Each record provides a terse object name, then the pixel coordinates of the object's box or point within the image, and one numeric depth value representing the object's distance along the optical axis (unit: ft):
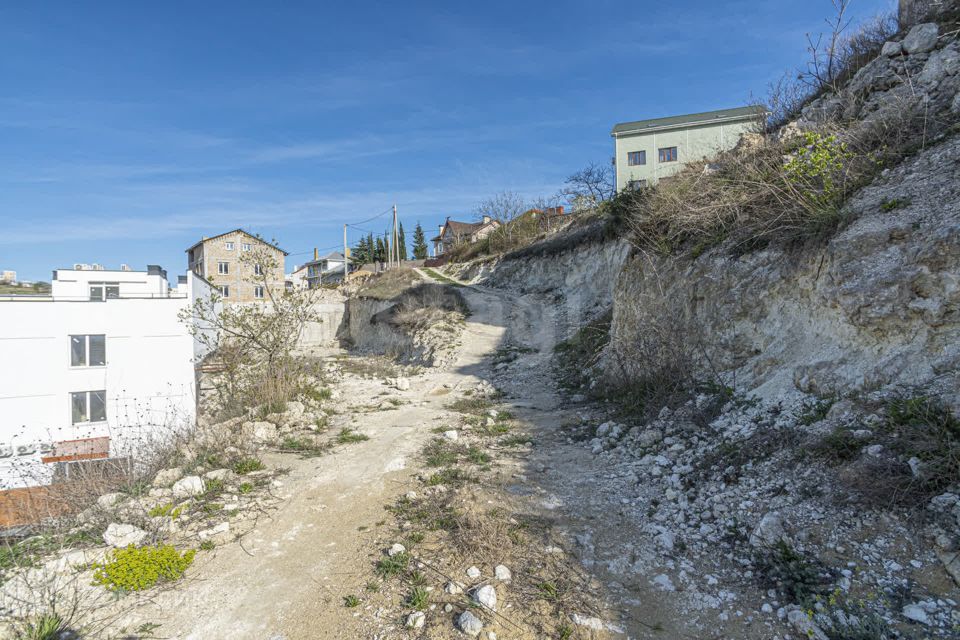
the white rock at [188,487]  19.43
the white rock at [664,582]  12.70
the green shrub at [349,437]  28.86
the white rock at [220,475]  21.19
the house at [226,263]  182.60
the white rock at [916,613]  9.80
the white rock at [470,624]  11.39
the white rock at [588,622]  11.40
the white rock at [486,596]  12.23
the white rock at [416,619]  11.73
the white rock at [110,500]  18.10
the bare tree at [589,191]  116.67
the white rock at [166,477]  20.62
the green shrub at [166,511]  17.48
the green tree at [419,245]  242.99
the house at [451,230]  216.13
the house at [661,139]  110.73
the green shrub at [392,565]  14.01
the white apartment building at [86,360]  58.44
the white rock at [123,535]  15.65
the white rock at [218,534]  16.42
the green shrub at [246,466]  22.66
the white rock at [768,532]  13.26
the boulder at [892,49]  30.32
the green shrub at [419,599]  12.42
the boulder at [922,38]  28.99
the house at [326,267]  261.03
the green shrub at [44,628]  11.28
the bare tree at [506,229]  128.83
